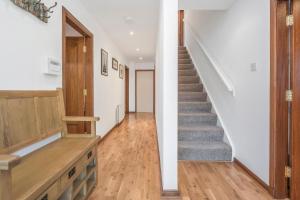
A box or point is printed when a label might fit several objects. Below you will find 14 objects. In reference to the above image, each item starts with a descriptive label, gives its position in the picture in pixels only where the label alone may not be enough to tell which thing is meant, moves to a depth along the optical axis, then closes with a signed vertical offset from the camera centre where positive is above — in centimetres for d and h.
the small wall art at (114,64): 350 +90
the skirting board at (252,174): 140 -91
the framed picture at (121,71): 430 +84
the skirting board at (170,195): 129 -94
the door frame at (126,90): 572 +28
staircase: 196 -51
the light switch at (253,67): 156 +34
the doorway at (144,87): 613 +44
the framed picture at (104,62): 271 +72
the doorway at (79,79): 221 +30
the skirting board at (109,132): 279 -82
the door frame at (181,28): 489 +255
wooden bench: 71 -43
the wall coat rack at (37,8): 109 +79
